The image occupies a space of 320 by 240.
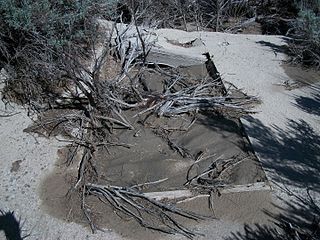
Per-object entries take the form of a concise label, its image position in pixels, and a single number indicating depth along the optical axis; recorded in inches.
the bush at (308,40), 207.7
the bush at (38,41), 181.2
